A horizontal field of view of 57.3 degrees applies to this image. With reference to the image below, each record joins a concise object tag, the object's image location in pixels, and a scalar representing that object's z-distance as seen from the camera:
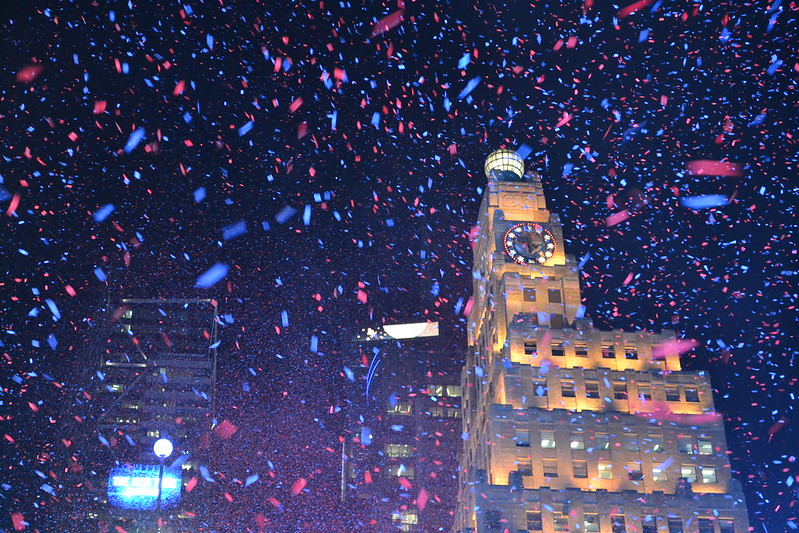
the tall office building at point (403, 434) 90.44
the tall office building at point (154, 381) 114.69
